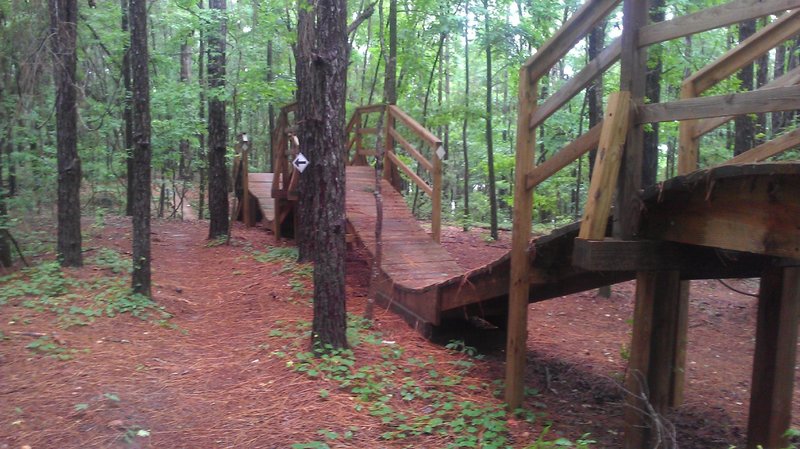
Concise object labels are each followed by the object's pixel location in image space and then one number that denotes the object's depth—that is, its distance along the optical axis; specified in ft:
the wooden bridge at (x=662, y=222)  11.82
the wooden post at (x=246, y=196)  48.65
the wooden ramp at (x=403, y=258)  24.25
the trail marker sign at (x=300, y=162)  31.19
